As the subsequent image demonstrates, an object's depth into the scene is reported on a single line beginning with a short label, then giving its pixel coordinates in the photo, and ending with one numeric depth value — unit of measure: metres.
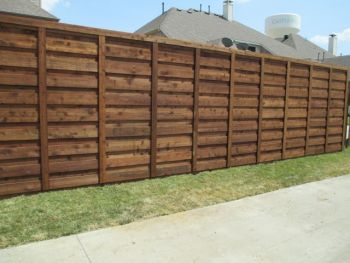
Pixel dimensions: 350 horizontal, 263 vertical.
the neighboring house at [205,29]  19.50
